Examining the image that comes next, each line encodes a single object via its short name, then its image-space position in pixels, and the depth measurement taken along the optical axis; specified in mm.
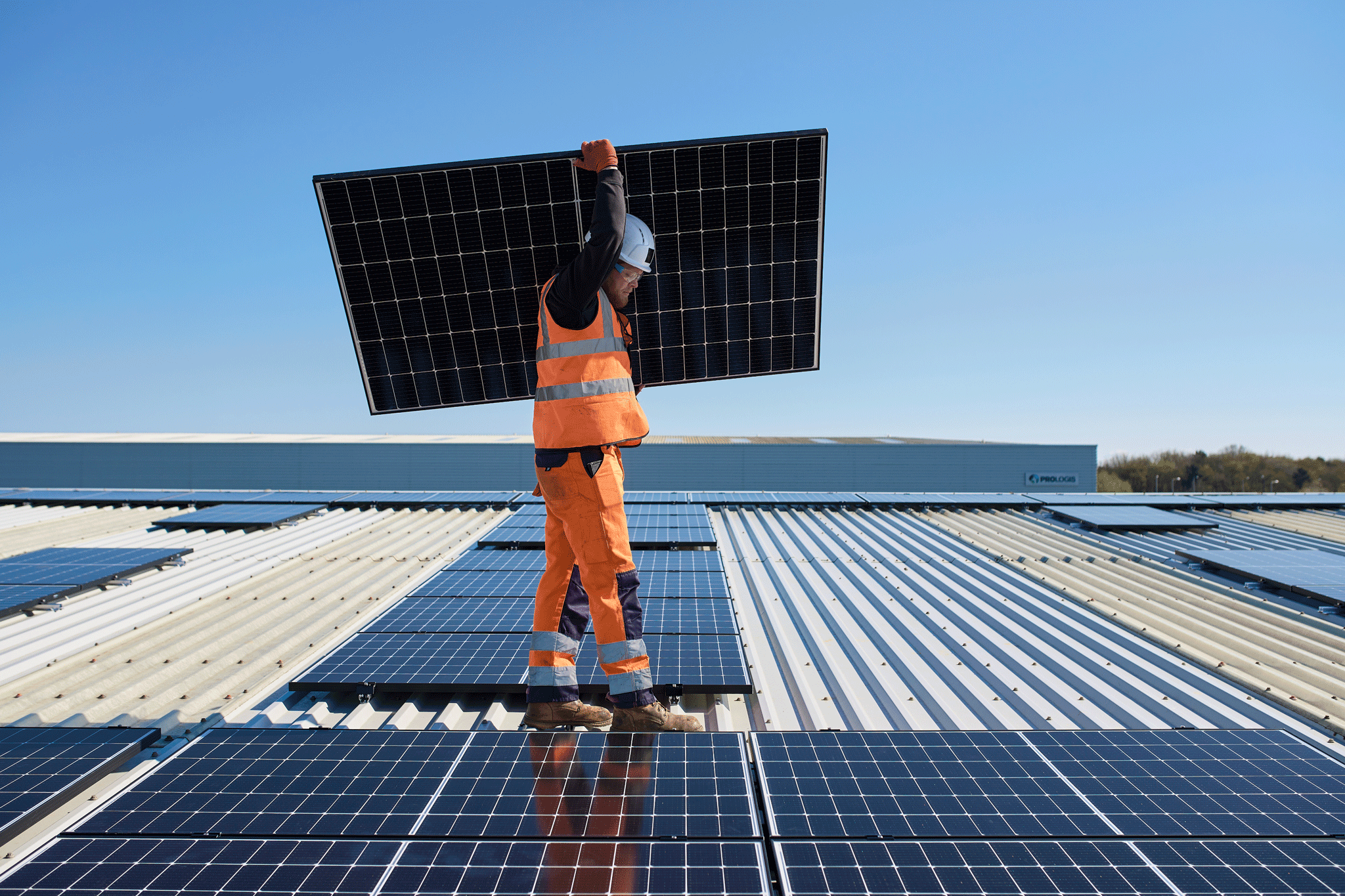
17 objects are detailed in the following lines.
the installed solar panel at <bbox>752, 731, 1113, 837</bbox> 3547
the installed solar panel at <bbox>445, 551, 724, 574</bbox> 9613
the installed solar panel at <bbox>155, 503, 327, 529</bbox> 13766
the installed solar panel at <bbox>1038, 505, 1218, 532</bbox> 13711
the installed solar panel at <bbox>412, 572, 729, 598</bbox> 8234
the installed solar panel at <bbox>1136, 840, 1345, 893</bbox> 3156
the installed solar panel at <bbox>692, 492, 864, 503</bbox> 16906
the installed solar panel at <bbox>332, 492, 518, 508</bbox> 16734
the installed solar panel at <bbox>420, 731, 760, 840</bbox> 3561
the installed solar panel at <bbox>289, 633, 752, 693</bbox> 5648
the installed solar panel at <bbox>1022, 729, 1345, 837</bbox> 3641
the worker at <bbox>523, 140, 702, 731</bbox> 4762
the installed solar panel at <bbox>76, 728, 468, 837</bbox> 3578
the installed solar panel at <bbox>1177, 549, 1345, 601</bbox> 8836
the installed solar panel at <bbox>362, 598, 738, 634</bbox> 6949
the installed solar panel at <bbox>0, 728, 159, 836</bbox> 3742
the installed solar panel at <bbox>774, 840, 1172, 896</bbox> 3107
